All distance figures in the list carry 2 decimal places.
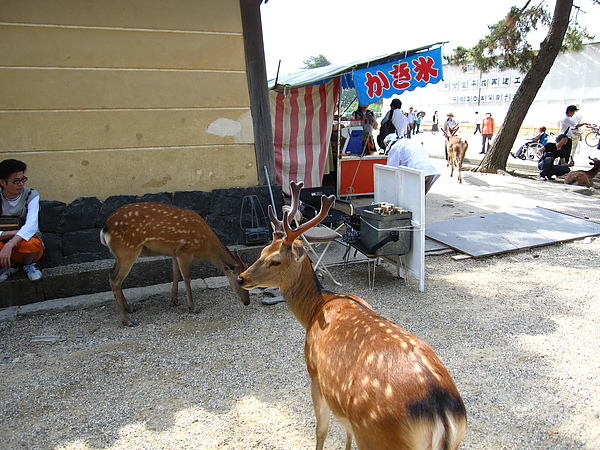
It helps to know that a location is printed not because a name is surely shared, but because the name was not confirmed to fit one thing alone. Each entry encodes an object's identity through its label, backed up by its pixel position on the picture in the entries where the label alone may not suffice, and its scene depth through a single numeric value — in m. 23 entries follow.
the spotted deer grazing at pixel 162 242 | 4.42
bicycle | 18.73
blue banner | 7.31
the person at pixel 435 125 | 30.05
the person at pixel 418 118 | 27.50
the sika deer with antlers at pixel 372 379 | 1.75
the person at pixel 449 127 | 15.07
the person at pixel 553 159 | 11.44
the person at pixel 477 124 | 24.61
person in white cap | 6.00
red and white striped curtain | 7.97
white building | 23.41
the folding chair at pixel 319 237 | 5.05
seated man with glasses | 4.34
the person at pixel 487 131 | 16.77
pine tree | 11.59
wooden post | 5.54
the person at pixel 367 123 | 9.27
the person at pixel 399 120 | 9.18
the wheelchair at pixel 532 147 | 15.45
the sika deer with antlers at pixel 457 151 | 11.28
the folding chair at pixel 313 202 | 5.91
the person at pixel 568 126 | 11.89
